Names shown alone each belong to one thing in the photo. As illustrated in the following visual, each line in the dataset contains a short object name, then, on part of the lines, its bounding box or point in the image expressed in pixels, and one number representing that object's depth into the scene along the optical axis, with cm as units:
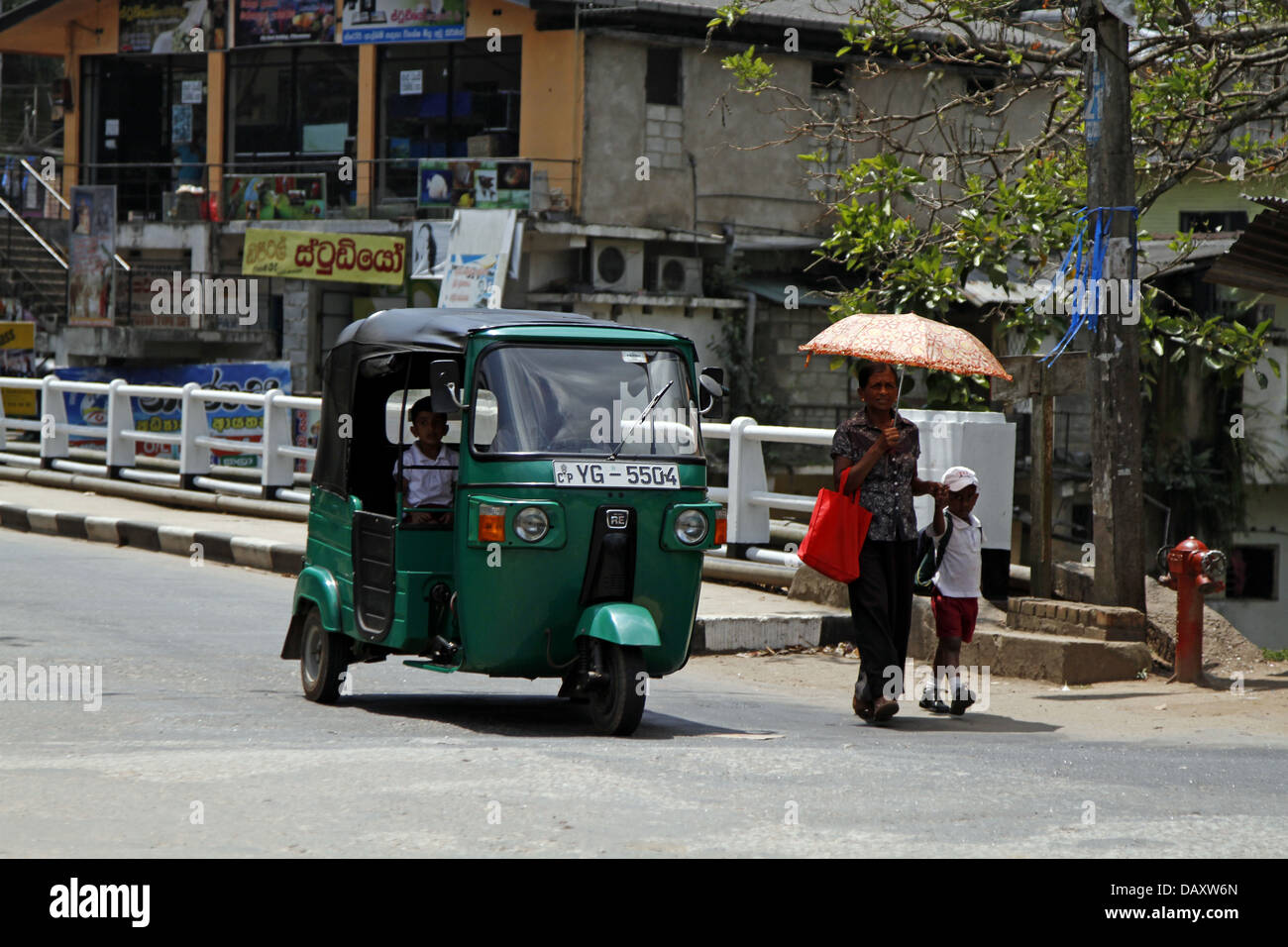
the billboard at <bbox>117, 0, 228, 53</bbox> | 3159
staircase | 3178
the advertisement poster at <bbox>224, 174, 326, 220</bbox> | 2938
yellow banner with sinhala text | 2770
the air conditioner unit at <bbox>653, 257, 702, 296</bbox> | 2773
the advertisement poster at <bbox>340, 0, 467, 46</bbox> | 2827
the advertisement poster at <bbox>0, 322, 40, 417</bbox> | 3089
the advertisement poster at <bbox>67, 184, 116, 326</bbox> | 2920
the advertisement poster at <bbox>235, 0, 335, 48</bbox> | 2997
